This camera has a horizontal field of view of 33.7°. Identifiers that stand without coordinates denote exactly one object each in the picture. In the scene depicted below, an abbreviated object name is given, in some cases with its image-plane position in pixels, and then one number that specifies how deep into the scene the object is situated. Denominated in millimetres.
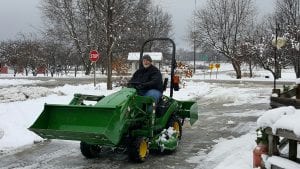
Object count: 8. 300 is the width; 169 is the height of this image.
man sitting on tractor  9508
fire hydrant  6859
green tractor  8094
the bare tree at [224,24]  57312
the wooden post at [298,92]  11677
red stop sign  25844
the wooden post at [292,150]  6539
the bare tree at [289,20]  44500
